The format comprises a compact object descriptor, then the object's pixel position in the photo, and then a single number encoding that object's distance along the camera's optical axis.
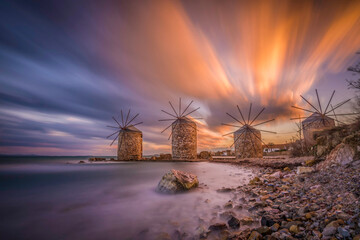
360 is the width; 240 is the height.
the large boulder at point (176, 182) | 4.29
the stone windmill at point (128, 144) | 25.66
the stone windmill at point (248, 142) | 20.70
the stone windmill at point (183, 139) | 22.97
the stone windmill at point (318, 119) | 20.75
